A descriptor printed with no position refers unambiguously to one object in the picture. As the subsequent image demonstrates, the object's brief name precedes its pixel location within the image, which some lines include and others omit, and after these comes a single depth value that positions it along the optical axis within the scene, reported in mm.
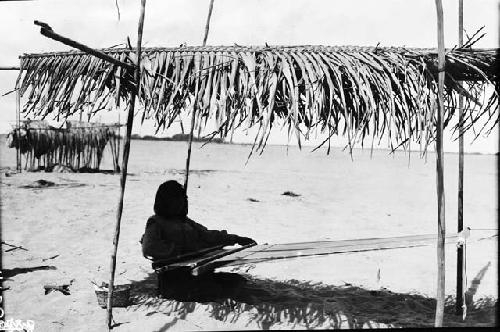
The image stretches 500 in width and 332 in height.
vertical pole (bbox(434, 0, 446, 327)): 2953
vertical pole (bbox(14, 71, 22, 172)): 15223
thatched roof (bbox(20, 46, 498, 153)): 3186
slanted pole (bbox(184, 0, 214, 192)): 5027
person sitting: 4168
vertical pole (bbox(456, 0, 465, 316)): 4289
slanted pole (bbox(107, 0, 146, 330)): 3379
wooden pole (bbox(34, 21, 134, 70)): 2570
